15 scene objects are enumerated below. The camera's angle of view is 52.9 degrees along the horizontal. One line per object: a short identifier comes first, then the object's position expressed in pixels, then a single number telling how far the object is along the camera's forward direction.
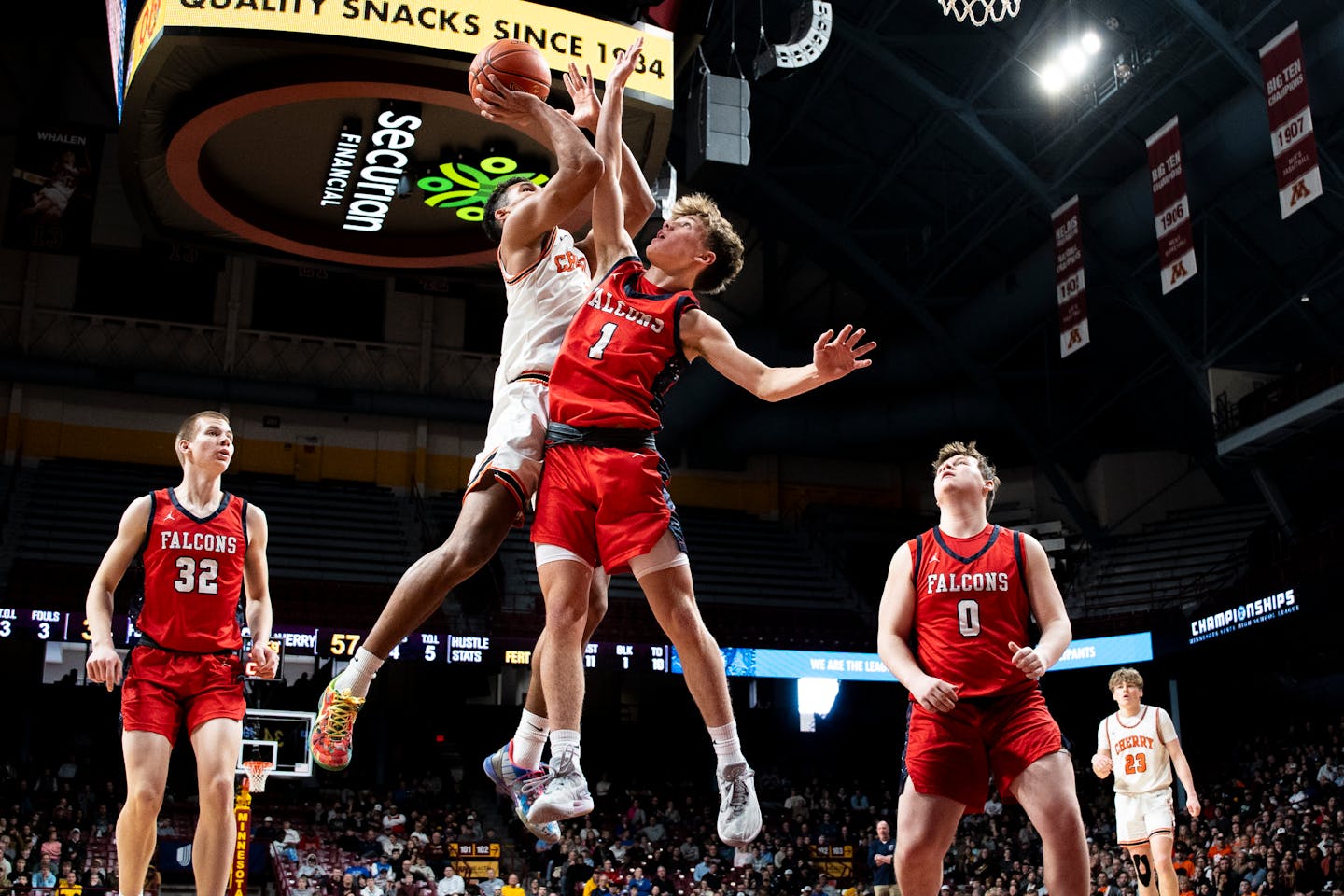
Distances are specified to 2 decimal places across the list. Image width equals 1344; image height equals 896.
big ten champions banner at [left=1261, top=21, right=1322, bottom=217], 18.25
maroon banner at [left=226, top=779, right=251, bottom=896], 11.21
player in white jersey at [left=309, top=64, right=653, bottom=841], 5.53
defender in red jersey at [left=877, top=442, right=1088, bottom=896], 5.62
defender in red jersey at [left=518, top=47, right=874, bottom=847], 5.29
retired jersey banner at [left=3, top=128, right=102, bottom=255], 22.02
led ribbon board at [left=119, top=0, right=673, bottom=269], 12.13
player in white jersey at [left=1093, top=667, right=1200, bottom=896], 10.05
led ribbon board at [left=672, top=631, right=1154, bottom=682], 26.12
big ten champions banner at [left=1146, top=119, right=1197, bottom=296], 21.12
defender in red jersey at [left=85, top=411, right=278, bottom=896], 6.33
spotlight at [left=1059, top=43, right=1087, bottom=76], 22.28
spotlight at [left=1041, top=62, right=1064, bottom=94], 22.78
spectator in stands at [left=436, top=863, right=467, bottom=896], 19.89
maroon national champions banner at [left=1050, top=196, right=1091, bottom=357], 24.05
